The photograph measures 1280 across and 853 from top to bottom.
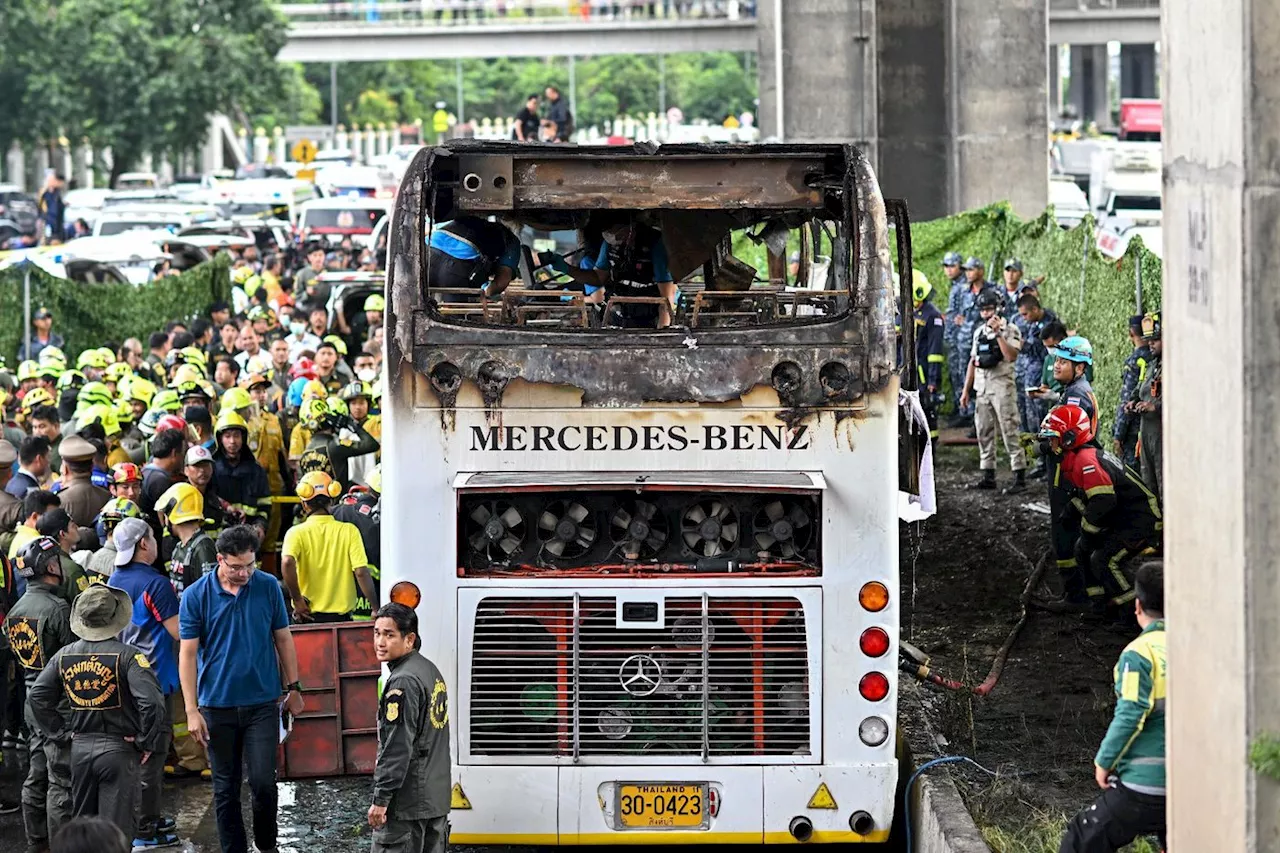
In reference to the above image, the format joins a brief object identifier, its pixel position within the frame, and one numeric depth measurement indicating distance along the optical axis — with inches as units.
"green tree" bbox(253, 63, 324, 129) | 3376.0
